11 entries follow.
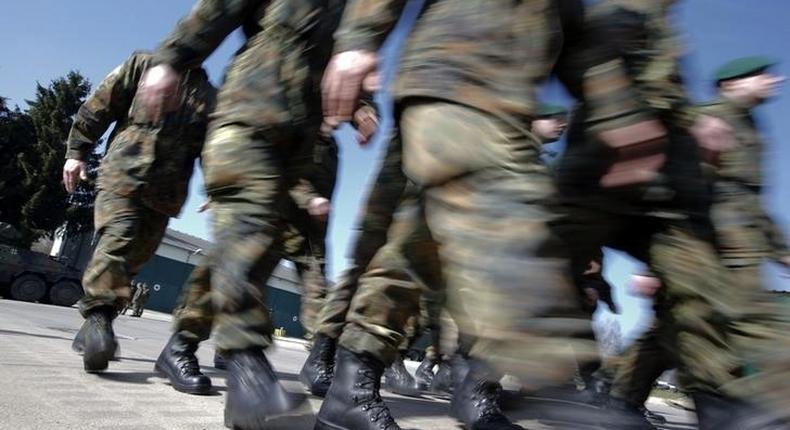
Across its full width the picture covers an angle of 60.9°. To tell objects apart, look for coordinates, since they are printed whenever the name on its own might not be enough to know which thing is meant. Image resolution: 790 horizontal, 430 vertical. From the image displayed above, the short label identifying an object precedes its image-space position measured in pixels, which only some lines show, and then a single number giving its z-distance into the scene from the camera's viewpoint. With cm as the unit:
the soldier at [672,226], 187
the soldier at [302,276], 262
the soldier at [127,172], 290
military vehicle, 1995
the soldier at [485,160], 108
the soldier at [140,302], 2083
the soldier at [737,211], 227
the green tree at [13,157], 3481
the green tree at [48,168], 3447
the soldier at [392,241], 189
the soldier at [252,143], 178
